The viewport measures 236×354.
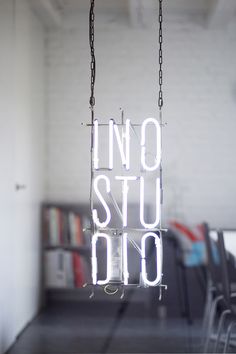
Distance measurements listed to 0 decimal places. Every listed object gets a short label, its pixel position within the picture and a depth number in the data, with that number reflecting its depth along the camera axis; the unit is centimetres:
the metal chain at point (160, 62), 294
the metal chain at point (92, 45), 292
